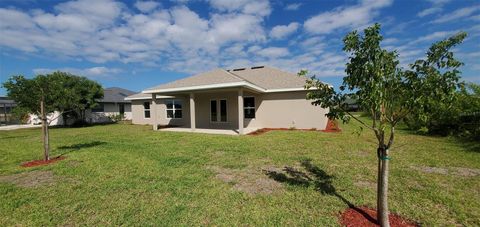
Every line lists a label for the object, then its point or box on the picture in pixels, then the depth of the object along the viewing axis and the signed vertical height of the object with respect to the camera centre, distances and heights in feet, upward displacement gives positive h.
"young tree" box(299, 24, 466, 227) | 8.96 +1.10
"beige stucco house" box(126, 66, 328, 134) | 45.60 +2.60
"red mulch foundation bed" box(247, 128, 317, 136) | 43.47 -3.94
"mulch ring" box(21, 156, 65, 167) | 22.85 -4.88
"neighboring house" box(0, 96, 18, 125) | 83.87 +1.68
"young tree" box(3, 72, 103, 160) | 25.01 +3.92
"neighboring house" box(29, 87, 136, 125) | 84.12 +1.80
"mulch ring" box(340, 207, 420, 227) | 11.06 -5.58
